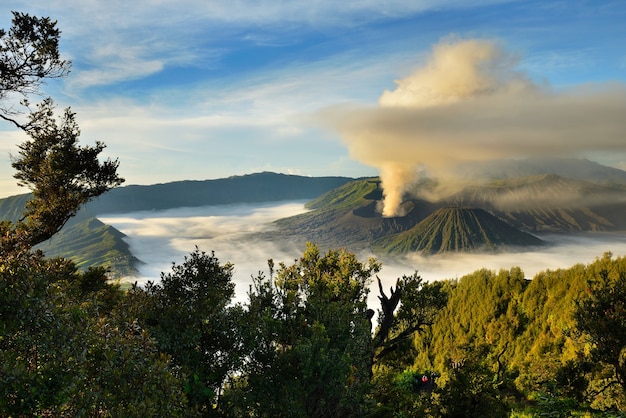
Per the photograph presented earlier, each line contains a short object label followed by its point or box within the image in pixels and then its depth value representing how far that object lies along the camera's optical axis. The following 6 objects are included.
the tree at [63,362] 8.03
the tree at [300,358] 14.42
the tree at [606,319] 18.20
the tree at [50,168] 18.66
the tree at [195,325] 14.25
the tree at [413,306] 29.94
